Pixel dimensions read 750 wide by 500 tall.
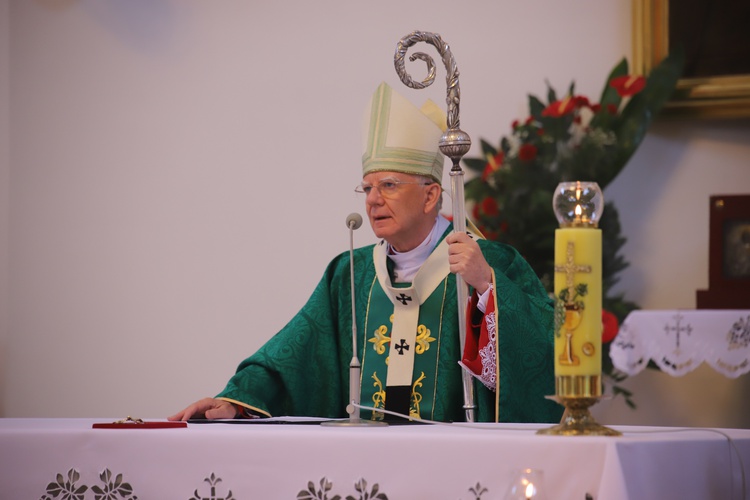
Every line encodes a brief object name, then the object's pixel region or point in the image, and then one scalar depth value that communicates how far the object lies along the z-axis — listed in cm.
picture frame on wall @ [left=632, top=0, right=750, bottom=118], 1231
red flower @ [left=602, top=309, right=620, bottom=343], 1116
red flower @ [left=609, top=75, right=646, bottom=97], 1205
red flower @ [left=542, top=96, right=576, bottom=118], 1219
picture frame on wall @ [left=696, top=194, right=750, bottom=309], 1102
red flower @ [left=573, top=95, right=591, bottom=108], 1227
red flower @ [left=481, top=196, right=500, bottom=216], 1220
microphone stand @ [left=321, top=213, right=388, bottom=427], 525
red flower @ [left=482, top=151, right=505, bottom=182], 1248
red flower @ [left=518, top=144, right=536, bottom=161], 1213
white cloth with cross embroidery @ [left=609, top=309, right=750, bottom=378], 959
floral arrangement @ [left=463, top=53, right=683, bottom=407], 1202
